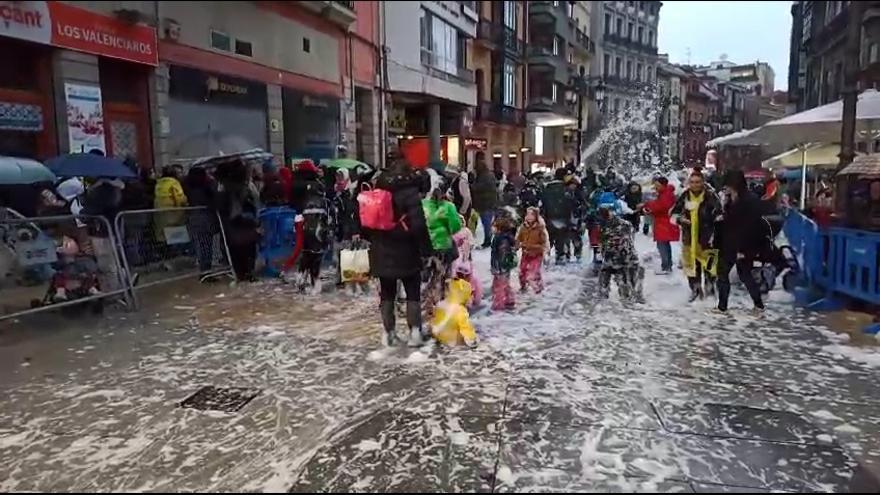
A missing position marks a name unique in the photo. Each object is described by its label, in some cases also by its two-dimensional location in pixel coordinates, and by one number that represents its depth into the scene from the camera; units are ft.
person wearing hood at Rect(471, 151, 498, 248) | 33.72
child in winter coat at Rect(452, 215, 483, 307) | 21.81
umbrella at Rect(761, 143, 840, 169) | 41.37
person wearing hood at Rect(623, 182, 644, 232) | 42.88
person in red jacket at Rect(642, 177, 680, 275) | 31.14
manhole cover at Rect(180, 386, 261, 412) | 13.71
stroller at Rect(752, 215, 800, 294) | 24.75
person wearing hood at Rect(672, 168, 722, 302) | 24.09
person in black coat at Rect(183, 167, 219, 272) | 28.28
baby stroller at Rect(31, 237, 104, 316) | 21.43
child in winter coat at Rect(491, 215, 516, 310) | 23.66
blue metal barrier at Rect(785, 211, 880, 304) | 20.75
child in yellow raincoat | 18.47
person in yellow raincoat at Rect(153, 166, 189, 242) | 26.52
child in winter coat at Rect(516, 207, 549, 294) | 25.73
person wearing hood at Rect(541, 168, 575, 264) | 33.91
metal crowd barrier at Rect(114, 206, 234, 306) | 24.88
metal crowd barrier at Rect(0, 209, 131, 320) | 20.52
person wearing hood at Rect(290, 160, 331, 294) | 26.66
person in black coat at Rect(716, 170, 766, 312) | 22.35
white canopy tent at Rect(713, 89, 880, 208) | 27.73
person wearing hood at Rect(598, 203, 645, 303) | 25.09
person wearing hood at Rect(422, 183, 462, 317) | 20.58
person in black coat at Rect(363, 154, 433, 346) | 17.67
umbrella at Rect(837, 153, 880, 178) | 20.93
